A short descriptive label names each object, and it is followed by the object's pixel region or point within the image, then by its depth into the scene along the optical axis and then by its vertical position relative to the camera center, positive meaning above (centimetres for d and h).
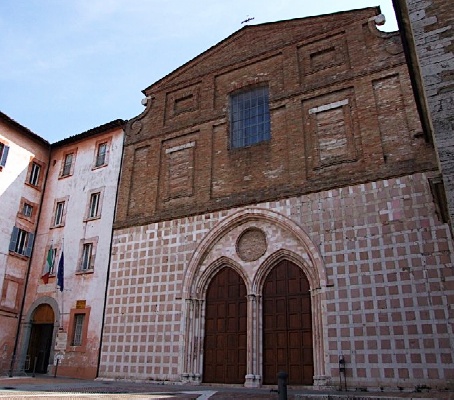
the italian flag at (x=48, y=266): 1906 +399
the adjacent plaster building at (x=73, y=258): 1697 +424
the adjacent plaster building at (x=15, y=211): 1870 +649
